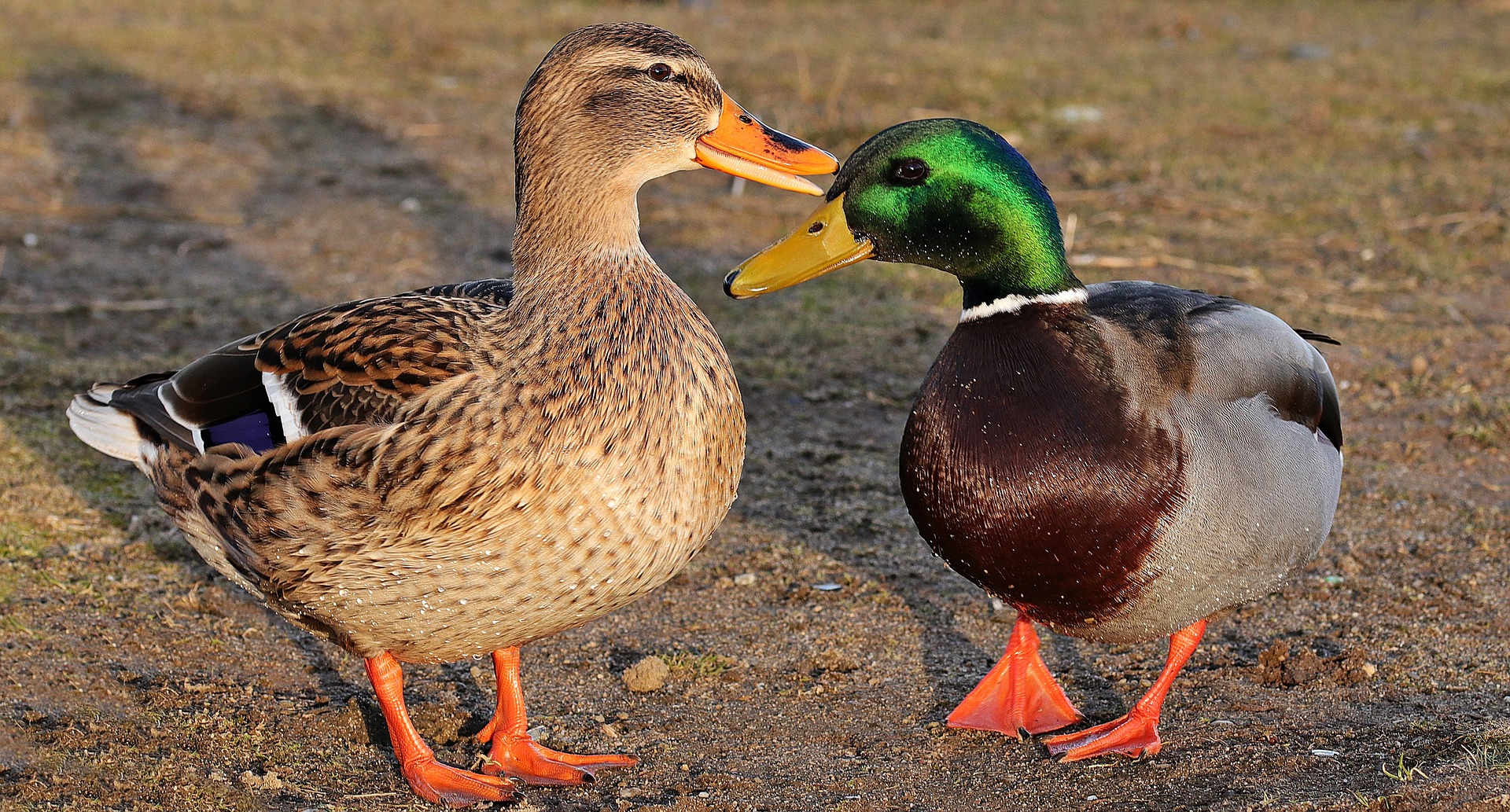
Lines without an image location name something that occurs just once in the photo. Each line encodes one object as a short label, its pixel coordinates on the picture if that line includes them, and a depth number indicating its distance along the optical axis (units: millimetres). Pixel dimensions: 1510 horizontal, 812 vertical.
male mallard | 6301
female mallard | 5930
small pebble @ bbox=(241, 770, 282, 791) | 6266
